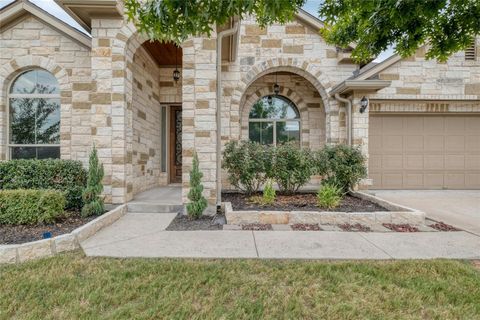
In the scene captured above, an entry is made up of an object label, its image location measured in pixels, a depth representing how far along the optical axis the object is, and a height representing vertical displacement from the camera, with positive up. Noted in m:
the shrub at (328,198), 5.31 -0.83
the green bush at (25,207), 3.91 -0.73
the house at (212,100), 5.24 +1.48
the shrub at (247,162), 5.96 -0.12
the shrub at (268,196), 5.46 -0.80
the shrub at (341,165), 6.41 -0.20
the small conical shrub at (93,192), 4.63 -0.61
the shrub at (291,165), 6.07 -0.20
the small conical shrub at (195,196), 4.79 -0.70
